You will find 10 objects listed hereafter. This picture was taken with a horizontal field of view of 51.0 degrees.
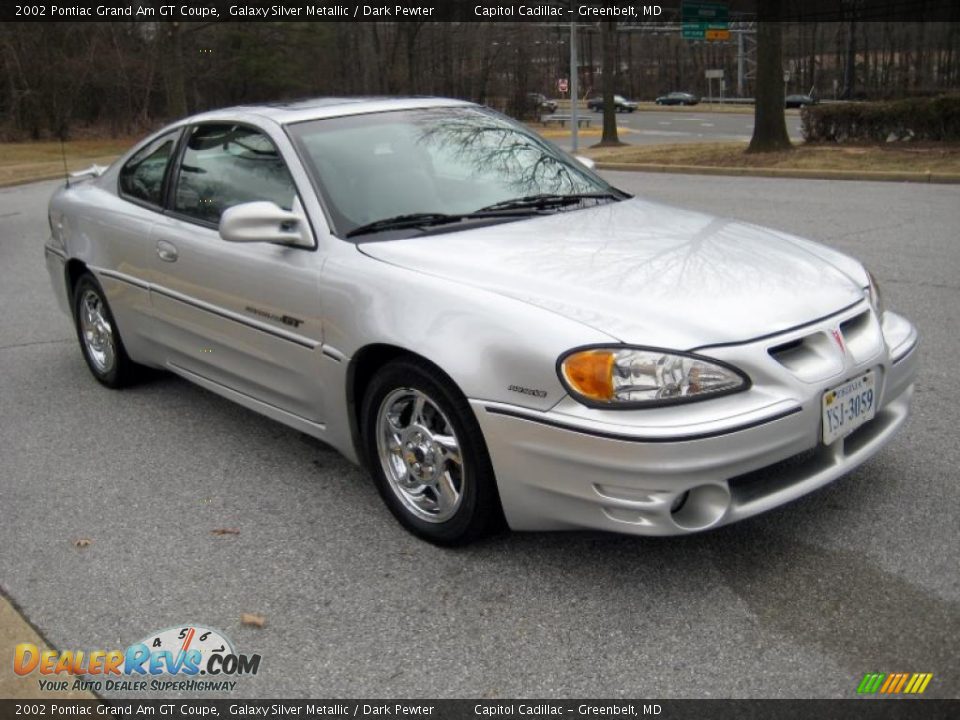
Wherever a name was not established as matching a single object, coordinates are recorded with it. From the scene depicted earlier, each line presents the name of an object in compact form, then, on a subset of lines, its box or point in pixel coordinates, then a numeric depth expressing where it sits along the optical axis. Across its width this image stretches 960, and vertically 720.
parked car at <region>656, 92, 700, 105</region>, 73.56
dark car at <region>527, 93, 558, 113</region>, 51.06
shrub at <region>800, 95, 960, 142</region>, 17.72
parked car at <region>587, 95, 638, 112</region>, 62.47
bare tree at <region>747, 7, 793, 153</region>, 18.84
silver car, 3.01
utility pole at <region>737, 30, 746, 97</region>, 65.28
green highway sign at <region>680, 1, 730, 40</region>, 37.62
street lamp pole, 24.74
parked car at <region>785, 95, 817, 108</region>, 59.62
